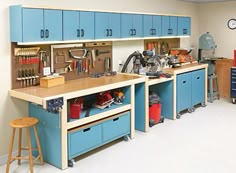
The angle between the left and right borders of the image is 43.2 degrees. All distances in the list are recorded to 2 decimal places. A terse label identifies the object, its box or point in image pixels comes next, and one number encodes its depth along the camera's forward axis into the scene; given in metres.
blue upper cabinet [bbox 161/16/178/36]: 5.86
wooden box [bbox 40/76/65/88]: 3.90
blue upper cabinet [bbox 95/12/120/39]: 4.46
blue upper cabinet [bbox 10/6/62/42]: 3.54
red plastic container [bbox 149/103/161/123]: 5.16
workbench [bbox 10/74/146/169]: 3.51
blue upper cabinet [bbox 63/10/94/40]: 4.00
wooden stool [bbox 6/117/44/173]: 3.38
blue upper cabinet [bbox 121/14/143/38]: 4.94
